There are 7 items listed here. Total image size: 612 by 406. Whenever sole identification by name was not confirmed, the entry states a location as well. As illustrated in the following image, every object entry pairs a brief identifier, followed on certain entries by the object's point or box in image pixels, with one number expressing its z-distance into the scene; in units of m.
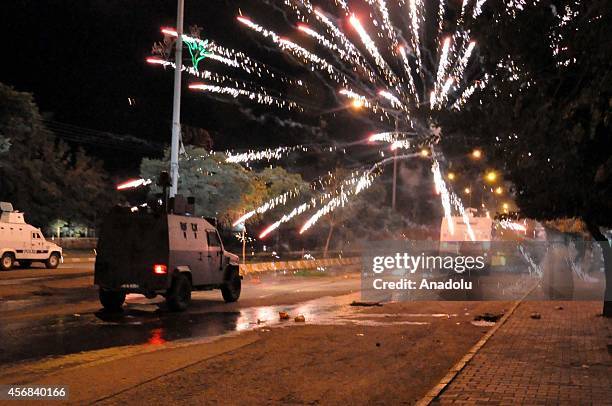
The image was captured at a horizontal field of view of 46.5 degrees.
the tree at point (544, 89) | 6.63
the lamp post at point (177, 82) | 25.69
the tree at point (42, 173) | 40.66
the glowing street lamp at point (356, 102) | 25.01
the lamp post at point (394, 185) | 44.64
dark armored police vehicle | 16.53
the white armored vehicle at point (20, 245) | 30.70
